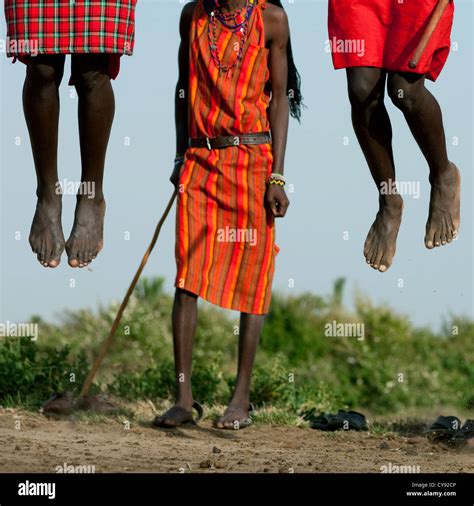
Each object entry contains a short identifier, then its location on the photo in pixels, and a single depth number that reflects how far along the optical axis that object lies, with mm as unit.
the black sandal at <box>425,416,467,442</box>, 7758
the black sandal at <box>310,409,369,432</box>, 8148
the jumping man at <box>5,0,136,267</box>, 6863
